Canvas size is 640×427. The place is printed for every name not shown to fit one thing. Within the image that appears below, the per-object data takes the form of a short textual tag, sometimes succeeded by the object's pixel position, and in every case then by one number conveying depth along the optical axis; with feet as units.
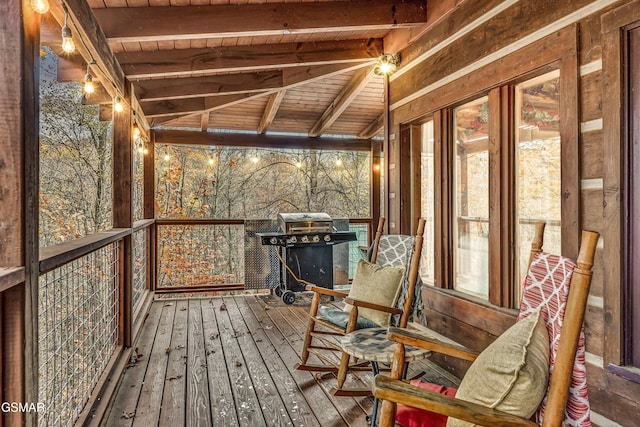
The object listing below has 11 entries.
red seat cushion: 4.89
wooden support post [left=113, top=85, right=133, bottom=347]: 10.91
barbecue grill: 16.26
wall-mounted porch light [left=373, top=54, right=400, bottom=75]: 11.70
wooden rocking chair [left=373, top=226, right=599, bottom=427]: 3.85
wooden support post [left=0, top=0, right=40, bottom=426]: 4.22
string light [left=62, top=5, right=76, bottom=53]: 5.45
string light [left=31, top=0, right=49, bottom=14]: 4.38
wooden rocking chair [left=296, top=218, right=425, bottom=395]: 8.43
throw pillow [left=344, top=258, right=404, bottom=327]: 8.86
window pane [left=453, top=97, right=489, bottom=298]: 8.93
